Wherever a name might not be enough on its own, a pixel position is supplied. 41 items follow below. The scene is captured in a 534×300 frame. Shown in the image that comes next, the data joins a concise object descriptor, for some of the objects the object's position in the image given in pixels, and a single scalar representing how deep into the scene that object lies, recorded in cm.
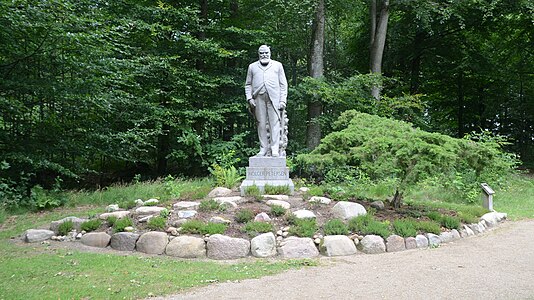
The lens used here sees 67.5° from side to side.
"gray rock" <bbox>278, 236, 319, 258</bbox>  530
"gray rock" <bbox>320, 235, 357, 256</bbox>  539
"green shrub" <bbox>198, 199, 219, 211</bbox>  645
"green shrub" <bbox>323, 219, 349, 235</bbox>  570
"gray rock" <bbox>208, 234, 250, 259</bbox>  529
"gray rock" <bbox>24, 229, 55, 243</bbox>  594
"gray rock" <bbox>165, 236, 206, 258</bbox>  531
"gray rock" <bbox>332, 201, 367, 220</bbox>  628
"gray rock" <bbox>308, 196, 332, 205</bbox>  689
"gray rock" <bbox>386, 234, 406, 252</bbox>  564
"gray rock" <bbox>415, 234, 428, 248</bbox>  580
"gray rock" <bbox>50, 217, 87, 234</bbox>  624
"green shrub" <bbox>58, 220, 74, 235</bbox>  610
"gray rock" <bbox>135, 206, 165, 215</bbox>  644
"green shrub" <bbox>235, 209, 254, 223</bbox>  598
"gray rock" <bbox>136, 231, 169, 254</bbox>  548
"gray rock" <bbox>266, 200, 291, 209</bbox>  650
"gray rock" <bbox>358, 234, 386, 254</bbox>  554
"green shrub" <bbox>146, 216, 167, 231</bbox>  583
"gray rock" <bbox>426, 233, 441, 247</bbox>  585
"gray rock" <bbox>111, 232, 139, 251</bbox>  563
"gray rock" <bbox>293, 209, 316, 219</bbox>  607
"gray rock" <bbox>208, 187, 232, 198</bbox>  763
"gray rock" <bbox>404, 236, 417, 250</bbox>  573
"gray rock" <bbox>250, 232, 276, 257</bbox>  532
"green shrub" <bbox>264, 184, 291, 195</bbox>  745
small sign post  803
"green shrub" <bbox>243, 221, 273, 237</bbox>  562
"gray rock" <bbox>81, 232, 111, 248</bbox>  577
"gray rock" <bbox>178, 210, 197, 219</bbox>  615
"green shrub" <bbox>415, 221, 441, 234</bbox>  605
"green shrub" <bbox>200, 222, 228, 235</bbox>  555
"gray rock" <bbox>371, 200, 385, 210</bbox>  703
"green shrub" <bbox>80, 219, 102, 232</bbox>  610
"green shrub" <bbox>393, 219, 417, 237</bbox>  584
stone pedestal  789
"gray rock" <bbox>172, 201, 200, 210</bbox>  664
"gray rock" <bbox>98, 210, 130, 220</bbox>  636
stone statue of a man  819
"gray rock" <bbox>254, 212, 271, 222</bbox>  600
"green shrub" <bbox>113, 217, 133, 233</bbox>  586
